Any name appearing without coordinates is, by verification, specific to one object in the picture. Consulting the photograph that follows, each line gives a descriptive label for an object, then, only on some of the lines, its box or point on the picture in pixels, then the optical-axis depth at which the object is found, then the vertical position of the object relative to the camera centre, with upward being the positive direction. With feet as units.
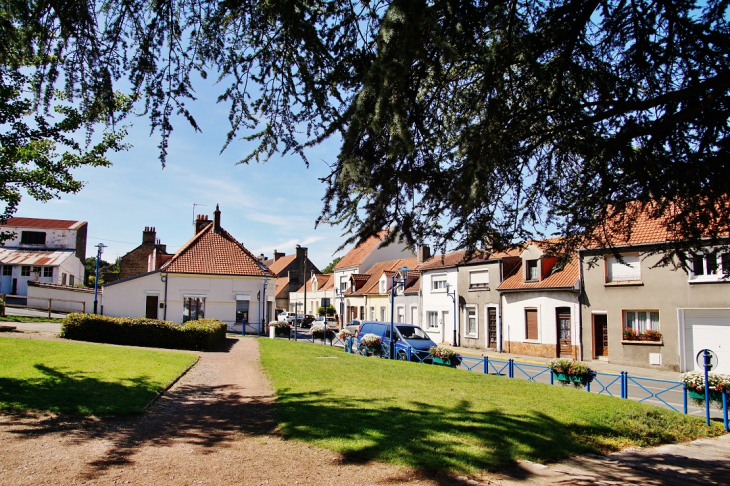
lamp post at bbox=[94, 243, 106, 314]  91.04 +8.23
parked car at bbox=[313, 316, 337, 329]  165.89 -9.35
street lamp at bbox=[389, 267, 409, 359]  65.82 -6.64
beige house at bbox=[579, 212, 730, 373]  65.51 -2.41
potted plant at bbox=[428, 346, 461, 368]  56.13 -7.04
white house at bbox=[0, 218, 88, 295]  145.28 +11.99
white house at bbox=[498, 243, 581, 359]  85.15 -2.63
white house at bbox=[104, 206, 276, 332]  105.60 +0.82
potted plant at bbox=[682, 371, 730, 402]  33.76 -6.10
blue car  62.28 -6.02
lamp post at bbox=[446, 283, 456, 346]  115.09 +0.01
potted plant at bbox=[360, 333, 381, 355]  68.58 -6.65
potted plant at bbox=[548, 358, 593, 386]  41.78 -6.47
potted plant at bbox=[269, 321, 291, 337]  106.01 -7.33
